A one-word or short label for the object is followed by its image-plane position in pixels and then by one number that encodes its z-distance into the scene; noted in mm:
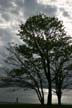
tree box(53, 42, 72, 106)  17795
